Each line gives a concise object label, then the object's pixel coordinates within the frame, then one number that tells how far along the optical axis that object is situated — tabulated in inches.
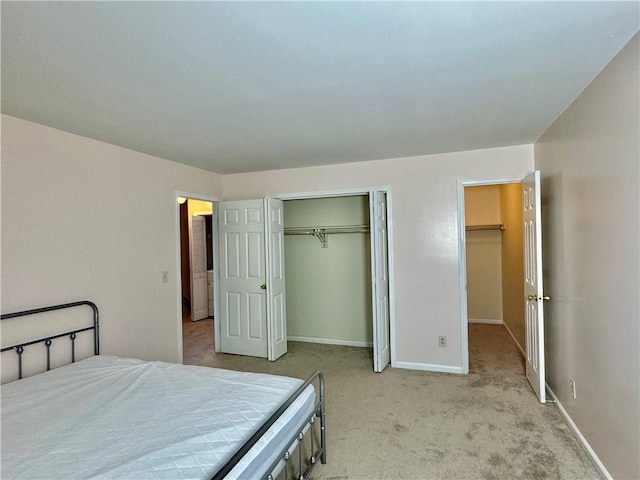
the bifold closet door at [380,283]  153.4
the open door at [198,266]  267.9
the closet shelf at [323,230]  195.0
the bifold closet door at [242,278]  177.2
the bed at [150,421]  55.4
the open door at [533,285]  116.2
